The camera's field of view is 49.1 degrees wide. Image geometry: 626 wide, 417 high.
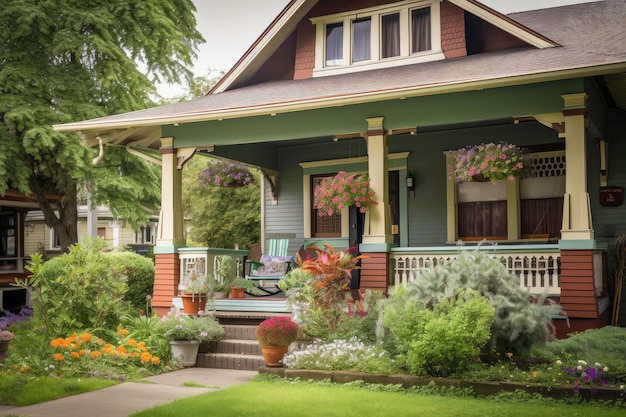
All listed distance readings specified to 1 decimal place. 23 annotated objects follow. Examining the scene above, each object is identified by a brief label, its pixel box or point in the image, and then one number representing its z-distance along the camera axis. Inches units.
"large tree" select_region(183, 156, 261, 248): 942.4
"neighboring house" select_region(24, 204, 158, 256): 1330.0
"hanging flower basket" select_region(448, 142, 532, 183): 402.6
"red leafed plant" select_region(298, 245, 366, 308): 366.3
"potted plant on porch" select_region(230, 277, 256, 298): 457.1
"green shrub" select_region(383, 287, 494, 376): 290.2
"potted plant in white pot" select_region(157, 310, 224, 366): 384.5
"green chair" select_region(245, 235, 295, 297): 483.3
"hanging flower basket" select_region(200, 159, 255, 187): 536.4
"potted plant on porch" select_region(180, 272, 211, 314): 433.1
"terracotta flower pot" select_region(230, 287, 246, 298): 456.8
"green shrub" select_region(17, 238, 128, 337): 384.8
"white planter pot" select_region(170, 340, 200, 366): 384.5
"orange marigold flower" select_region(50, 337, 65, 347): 346.4
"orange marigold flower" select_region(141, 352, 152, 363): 363.6
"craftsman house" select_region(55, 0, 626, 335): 376.5
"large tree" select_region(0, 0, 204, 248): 643.5
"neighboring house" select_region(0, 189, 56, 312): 718.8
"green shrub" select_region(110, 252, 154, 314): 570.6
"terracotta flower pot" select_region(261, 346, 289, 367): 344.2
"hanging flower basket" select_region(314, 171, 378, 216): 417.4
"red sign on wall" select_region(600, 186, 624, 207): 452.1
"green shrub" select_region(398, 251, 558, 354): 307.0
